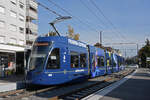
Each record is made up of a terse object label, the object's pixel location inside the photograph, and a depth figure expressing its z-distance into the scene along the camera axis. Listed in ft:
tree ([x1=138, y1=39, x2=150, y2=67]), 224.53
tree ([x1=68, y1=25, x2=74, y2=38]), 135.70
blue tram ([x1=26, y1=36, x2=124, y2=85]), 35.81
